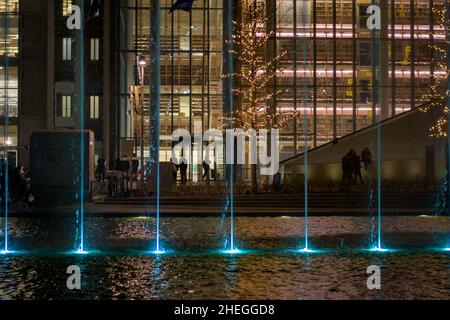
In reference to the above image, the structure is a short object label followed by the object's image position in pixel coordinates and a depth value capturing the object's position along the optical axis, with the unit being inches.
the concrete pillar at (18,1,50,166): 2178.9
